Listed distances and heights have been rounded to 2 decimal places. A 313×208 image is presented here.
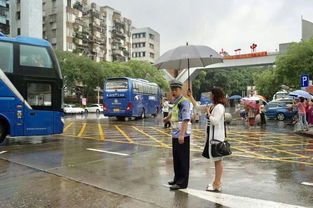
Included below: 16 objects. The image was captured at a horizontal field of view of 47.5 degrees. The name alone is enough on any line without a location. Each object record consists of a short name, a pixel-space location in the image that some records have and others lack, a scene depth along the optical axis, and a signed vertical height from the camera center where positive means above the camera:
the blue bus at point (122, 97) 26.30 +0.85
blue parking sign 18.25 +1.41
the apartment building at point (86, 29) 65.62 +16.42
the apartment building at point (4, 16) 51.06 +13.44
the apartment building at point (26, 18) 54.82 +14.26
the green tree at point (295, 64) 32.67 +4.17
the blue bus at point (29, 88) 12.04 +0.72
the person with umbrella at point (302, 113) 16.78 -0.26
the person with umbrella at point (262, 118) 21.48 -0.62
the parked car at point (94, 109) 50.06 -0.05
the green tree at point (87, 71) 50.53 +5.75
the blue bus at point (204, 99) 31.92 +0.86
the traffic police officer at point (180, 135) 5.92 -0.45
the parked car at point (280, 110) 25.95 -0.17
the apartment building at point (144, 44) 99.31 +18.29
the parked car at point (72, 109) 45.05 -0.04
